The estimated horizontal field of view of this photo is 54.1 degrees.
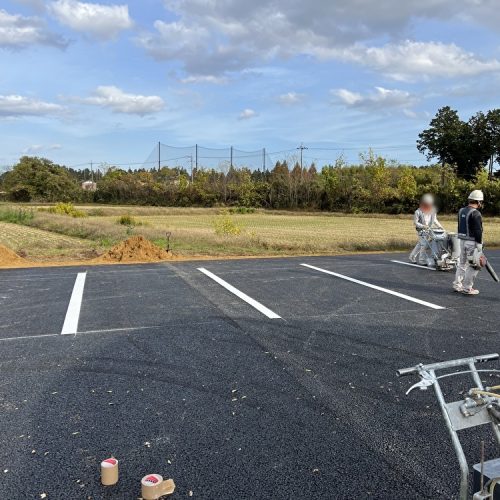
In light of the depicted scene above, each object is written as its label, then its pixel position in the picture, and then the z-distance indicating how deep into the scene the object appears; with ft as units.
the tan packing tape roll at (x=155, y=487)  8.76
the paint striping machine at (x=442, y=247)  37.35
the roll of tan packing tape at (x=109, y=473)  9.40
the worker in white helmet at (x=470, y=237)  27.09
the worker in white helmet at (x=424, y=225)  39.47
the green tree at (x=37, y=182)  223.10
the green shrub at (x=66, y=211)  125.94
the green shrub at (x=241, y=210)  176.37
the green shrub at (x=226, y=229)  64.93
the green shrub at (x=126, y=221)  97.97
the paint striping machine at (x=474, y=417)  6.53
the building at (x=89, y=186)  244.28
